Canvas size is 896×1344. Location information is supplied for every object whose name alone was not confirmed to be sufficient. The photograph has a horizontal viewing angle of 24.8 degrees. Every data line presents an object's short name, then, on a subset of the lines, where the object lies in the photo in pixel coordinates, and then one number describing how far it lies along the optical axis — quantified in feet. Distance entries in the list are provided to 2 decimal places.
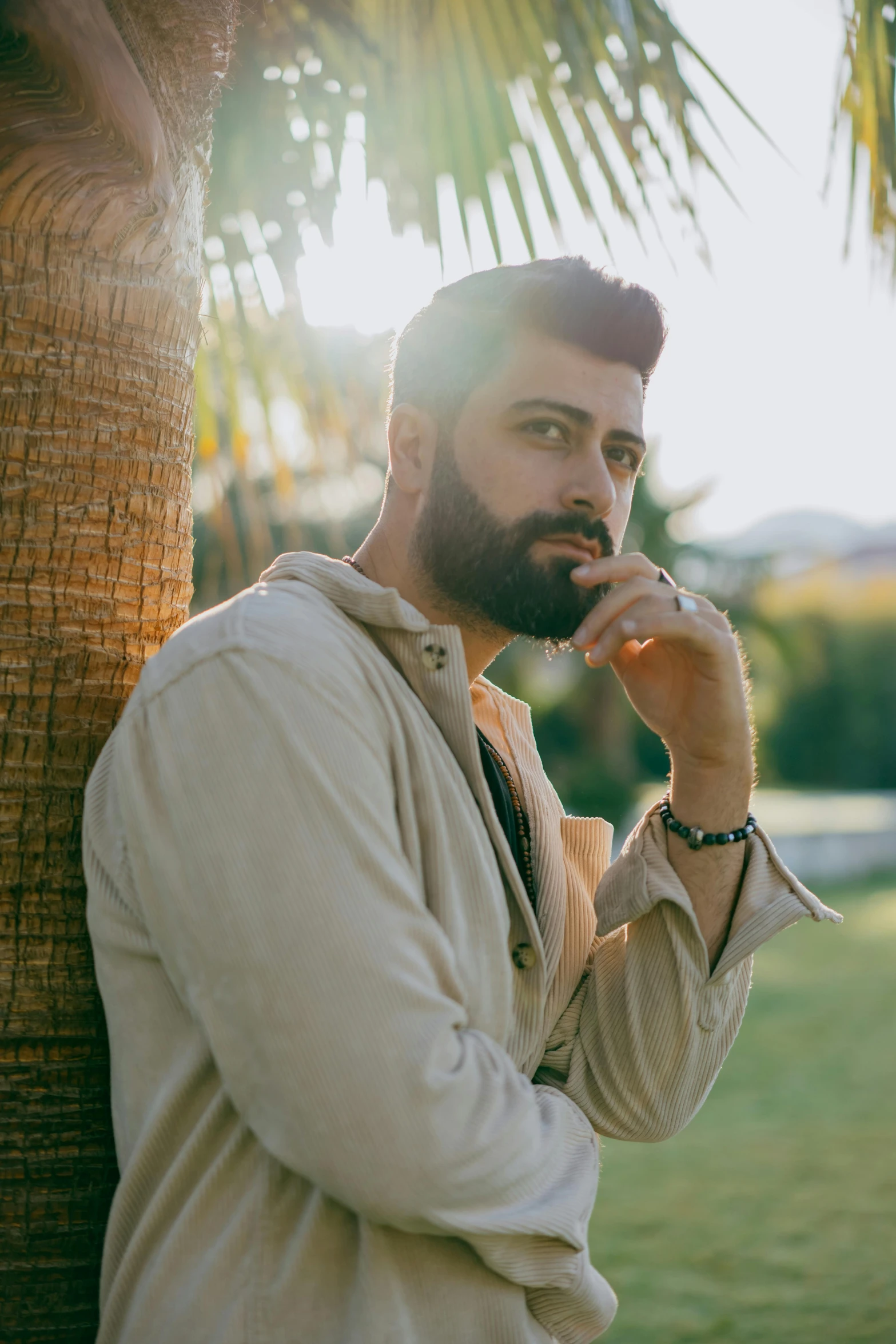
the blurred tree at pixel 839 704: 79.58
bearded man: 3.34
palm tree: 3.71
